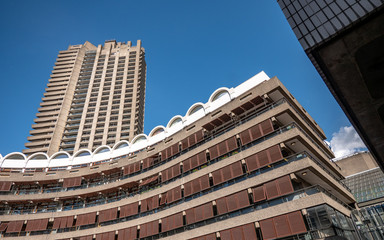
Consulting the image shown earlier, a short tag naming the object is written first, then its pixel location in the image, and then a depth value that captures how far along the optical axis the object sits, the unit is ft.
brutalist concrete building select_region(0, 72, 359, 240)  68.95
